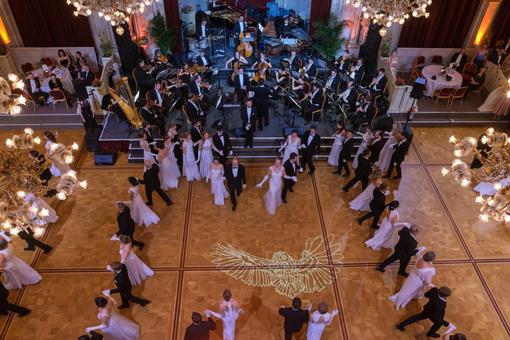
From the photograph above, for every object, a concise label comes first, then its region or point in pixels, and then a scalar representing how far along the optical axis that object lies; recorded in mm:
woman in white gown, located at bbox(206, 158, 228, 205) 7934
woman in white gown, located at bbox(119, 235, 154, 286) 6328
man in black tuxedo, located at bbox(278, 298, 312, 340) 5602
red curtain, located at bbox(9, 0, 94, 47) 10820
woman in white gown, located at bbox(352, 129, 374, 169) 8711
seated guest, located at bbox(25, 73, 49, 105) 10570
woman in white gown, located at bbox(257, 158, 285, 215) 7832
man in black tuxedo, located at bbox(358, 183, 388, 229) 7363
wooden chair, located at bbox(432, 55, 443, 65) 11984
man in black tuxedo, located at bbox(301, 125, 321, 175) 8547
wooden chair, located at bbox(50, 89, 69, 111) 10281
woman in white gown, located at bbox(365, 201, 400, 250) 7070
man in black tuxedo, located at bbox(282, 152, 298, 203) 7948
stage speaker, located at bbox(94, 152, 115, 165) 9422
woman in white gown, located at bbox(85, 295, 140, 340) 5477
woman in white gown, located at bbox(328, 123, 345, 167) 8820
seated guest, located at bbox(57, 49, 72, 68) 11234
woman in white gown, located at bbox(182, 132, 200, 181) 8477
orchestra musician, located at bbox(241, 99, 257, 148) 8844
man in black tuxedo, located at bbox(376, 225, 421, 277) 6598
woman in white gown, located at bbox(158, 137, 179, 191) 8281
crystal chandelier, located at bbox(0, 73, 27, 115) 5133
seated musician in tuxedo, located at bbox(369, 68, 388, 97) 9961
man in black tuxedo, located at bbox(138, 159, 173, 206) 7723
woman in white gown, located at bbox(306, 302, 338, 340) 5560
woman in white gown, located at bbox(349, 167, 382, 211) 7637
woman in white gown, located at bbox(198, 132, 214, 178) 8359
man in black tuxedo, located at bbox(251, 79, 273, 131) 9312
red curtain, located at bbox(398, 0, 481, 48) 11219
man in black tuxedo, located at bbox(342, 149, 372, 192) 8188
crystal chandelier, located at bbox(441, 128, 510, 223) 5234
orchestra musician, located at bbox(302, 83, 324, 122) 9398
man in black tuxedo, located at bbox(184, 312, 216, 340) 5414
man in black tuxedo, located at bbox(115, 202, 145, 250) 6789
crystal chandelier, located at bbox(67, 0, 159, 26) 7016
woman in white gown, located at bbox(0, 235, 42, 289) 6289
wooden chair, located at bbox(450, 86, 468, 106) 10828
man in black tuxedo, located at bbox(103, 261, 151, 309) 5949
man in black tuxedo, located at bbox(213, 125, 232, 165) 8508
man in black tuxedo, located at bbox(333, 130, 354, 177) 8594
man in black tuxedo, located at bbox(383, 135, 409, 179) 8672
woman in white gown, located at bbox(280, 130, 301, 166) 8492
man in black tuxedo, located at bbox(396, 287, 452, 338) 5719
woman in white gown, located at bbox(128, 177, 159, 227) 7393
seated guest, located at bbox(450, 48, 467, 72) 11434
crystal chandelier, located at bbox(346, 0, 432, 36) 7324
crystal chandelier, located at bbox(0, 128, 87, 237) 5062
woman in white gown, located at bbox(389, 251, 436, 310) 6152
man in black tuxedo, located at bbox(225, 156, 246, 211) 7840
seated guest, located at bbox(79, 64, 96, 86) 10164
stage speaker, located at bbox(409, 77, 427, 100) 8484
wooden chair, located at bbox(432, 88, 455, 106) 10766
